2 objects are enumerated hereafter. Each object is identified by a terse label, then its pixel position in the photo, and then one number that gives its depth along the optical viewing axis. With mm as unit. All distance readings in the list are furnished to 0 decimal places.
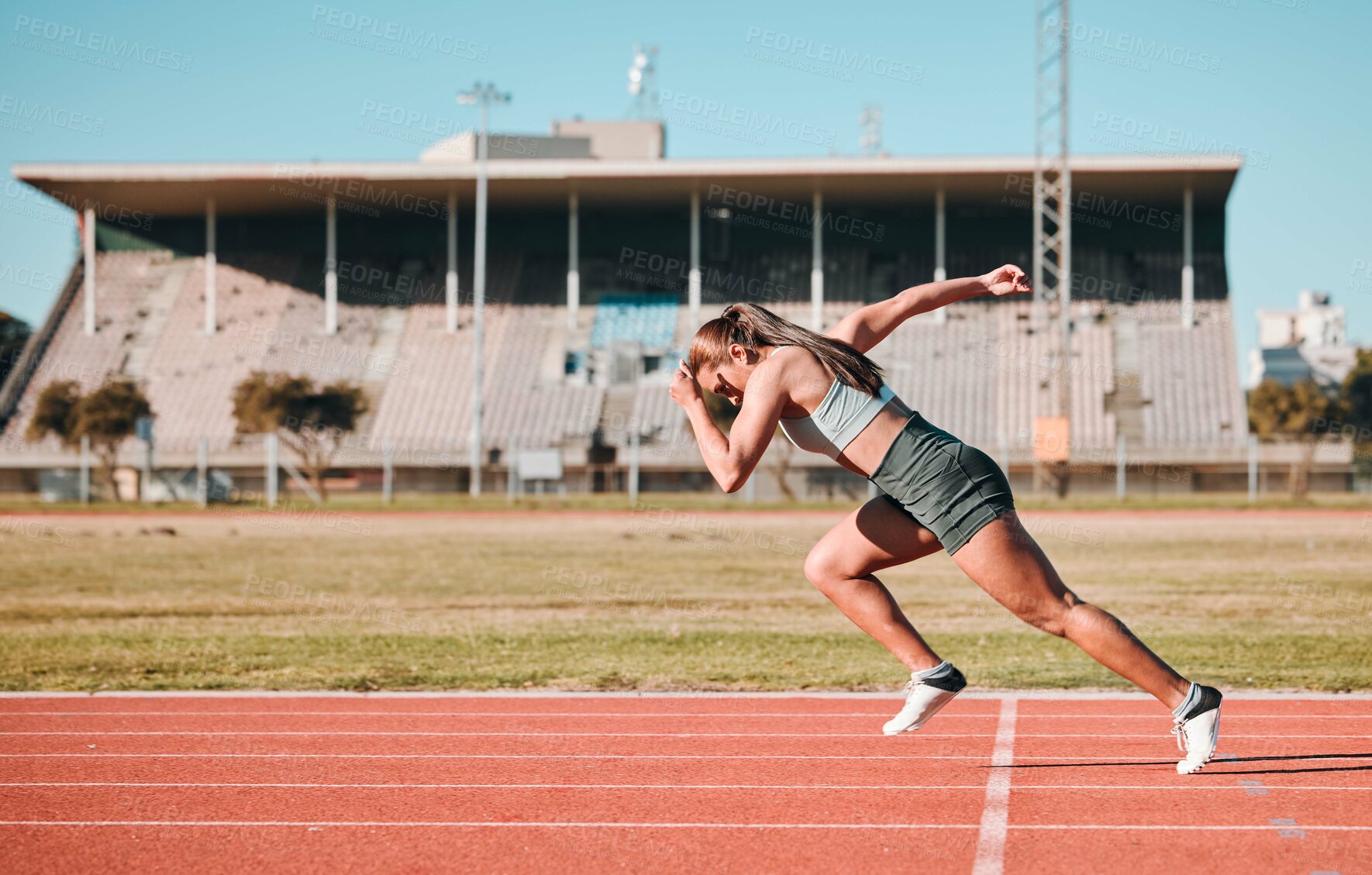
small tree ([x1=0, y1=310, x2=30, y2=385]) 58688
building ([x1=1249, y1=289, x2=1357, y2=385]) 56500
